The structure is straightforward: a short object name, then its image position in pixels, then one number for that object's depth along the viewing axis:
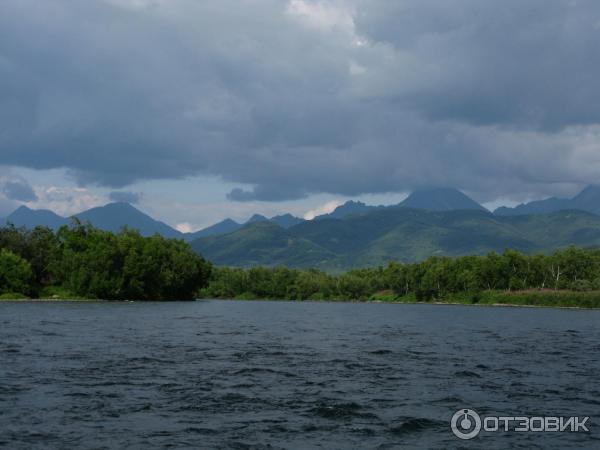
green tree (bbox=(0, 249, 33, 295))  171.38
